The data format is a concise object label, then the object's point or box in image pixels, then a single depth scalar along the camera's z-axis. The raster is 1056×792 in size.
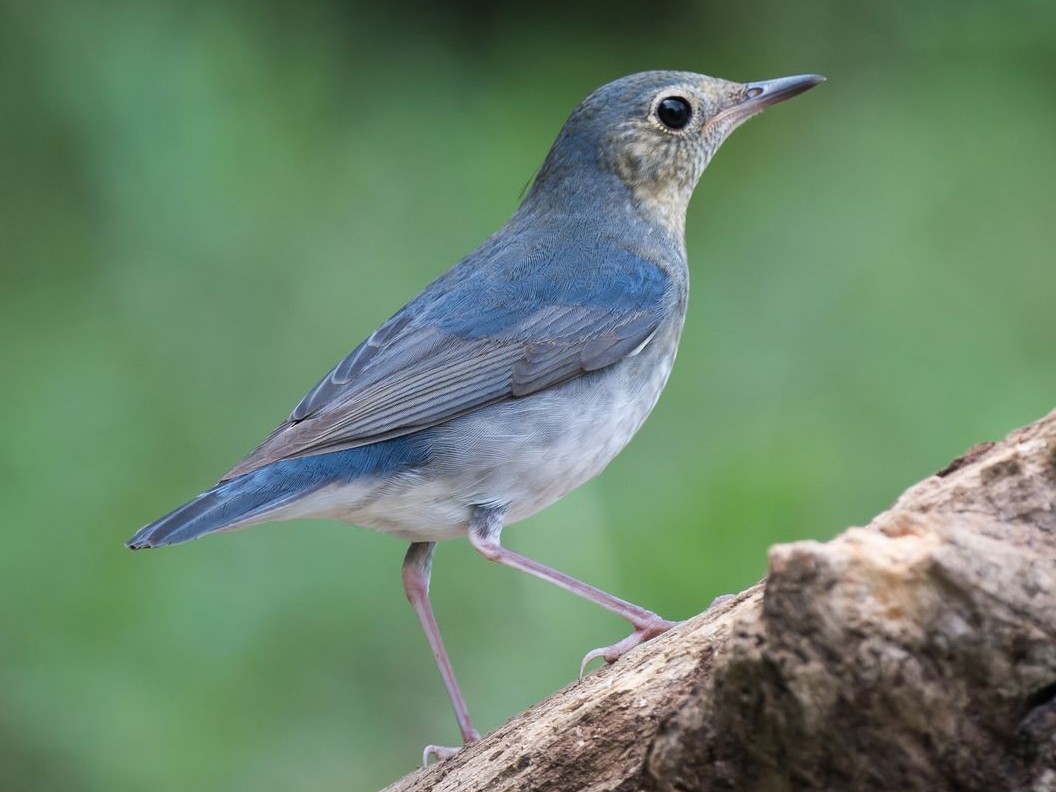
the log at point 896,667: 4.46
